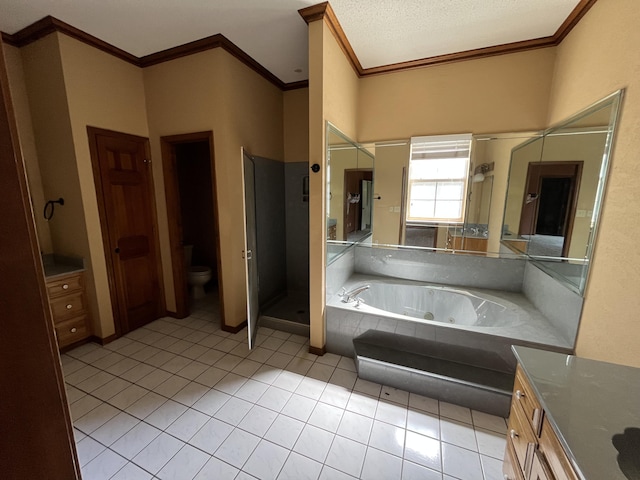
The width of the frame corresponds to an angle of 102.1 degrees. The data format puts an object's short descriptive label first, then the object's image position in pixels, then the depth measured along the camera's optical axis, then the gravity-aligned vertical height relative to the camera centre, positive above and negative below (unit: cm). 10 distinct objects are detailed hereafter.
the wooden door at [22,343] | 60 -35
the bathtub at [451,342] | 178 -115
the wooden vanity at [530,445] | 76 -82
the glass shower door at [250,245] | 218 -42
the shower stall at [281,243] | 284 -55
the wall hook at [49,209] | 236 -11
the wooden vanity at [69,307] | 222 -97
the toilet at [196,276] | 347 -105
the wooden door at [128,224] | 237 -26
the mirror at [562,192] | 163 +6
